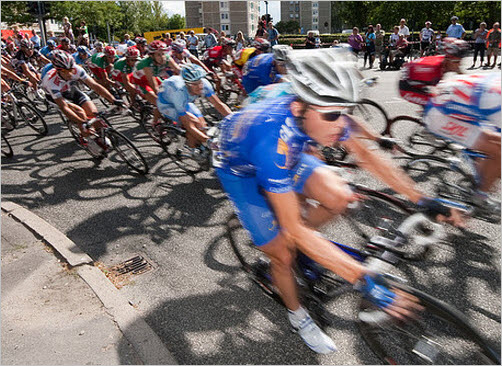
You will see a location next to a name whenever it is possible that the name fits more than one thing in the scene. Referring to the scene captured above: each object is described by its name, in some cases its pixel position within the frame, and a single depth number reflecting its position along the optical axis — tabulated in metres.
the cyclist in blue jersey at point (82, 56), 11.60
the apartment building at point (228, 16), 94.31
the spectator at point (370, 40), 18.23
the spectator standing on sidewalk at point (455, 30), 16.23
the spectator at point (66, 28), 14.52
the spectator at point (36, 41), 19.97
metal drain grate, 3.84
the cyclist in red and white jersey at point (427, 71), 4.91
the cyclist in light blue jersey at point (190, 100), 5.67
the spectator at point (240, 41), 18.77
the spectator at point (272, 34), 16.09
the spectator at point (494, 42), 16.28
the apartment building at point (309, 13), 124.90
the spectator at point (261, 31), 15.49
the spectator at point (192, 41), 19.88
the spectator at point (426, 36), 19.33
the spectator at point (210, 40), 18.92
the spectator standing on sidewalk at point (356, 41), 17.59
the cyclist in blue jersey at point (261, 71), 5.76
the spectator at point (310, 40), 17.39
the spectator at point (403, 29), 18.16
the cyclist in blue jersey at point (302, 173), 2.03
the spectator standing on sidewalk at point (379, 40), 18.44
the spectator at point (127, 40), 19.11
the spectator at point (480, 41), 16.83
